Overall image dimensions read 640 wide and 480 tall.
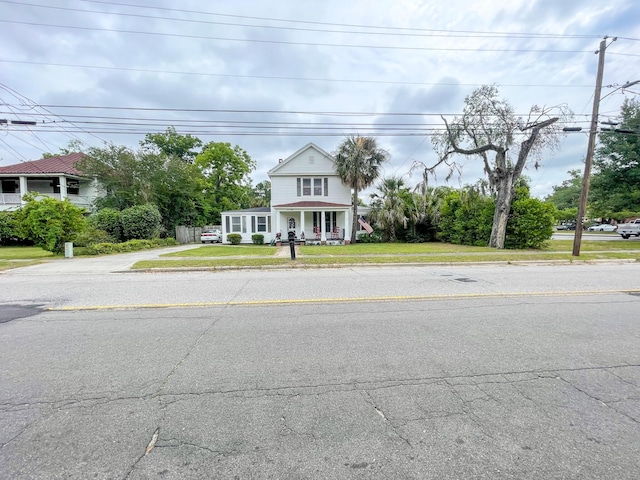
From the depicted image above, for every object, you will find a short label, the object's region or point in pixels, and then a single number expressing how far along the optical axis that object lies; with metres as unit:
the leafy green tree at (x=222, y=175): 40.75
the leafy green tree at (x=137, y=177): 28.39
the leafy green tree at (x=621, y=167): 22.55
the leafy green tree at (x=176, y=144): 43.31
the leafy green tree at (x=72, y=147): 37.98
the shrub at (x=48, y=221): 15.60
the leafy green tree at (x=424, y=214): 26.27
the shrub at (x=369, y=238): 26.83
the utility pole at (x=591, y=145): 14.22
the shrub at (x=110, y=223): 22.36
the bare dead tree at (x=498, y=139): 19.02
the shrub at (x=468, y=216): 22.17
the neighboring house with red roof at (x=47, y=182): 29.88
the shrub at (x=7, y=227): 25.04
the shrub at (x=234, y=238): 27.38
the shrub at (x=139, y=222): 22.91
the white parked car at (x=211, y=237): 31.11
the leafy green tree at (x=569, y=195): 64.05
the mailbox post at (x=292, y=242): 13.57
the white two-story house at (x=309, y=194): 26.80
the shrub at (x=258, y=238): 27.09
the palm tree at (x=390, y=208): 25.83
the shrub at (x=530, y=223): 19.05
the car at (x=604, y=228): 49.97
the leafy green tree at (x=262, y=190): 62.73
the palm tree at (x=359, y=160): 24.67
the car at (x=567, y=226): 63.24
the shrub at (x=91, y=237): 18.61
